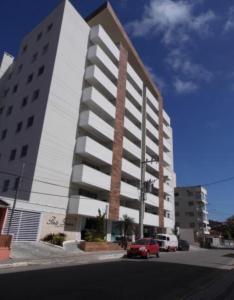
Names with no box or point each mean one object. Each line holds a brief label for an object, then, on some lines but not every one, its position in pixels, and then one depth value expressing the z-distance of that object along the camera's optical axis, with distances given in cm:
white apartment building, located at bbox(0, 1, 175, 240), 2209
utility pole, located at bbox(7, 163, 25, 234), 1732
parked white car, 2909
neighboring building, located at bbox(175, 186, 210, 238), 6963
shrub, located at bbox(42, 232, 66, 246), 2023
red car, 1867
